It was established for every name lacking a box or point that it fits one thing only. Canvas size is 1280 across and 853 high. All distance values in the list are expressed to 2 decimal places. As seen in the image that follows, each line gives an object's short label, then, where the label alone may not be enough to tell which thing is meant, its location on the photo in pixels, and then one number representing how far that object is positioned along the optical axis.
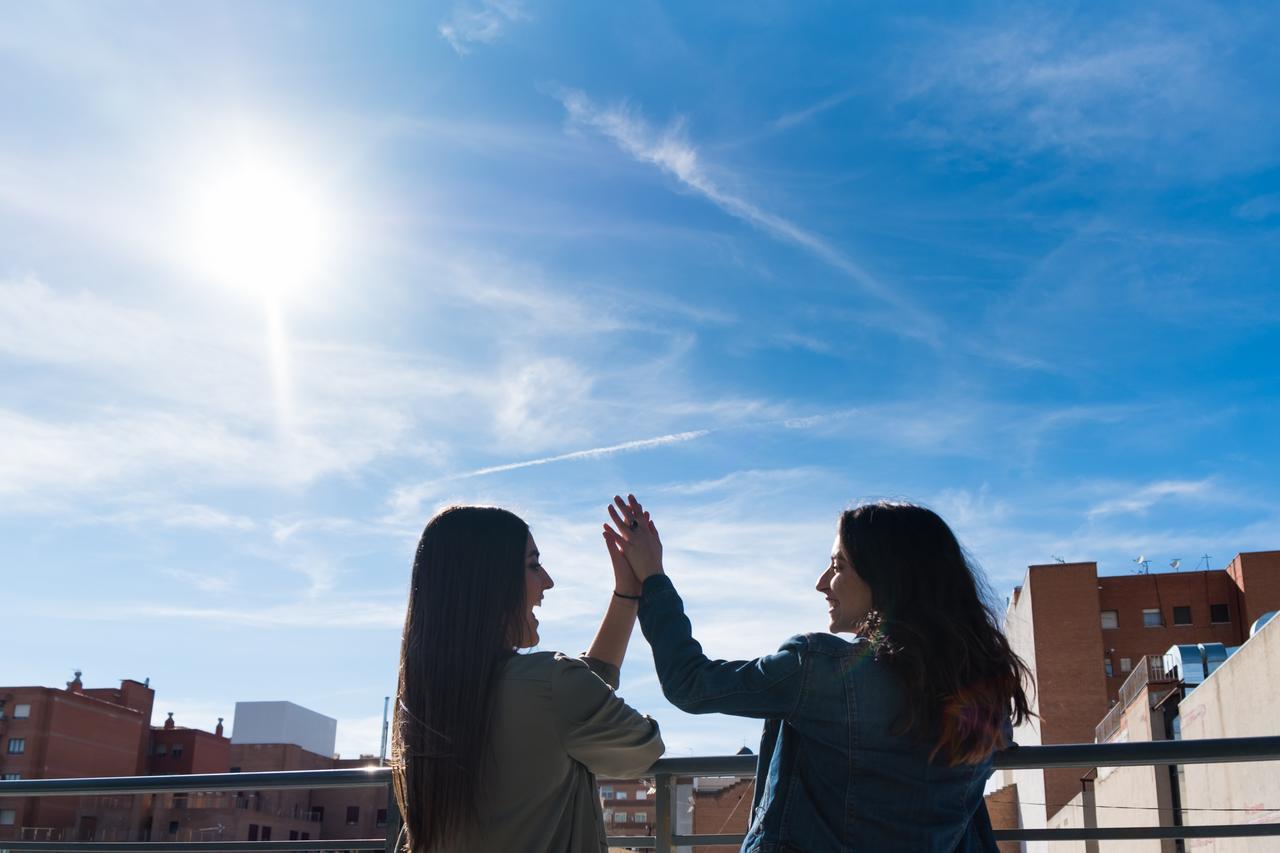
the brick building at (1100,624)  48.31
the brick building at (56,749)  62.91
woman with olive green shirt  2.36
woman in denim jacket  2.38
